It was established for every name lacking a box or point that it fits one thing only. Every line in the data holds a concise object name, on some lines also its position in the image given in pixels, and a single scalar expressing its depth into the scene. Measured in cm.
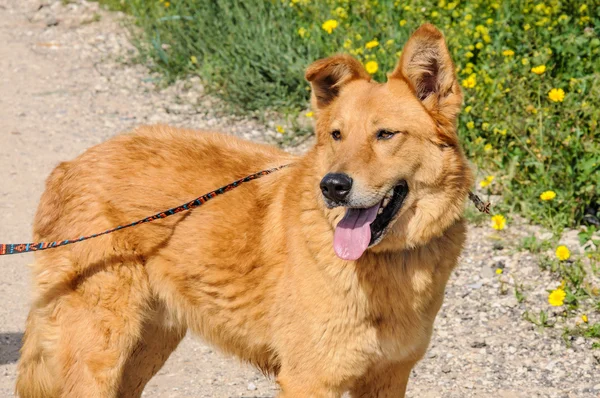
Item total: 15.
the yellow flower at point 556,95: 625
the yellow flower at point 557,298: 531
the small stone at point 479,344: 548
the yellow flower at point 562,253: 555
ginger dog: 390
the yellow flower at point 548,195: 596
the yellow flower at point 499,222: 599
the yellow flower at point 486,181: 635
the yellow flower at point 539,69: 660
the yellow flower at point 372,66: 716
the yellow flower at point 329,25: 817
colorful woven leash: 412
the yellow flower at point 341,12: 849
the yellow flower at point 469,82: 692
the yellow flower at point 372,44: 748
